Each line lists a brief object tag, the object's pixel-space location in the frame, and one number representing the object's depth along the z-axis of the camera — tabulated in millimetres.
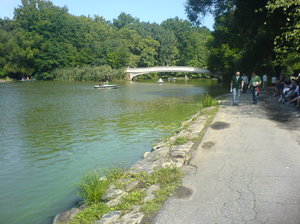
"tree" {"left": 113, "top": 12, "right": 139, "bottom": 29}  159000
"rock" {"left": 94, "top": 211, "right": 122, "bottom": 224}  4344
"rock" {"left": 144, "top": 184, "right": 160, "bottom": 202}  4938
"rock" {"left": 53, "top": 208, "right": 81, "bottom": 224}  5118
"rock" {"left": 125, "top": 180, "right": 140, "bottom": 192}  5518
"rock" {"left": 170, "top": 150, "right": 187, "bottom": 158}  7224
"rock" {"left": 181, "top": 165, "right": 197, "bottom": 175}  6097
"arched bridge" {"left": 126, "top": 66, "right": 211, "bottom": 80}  68562
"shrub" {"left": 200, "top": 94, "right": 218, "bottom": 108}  18656
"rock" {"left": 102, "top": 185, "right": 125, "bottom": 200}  5262
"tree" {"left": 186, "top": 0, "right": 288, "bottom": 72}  19812
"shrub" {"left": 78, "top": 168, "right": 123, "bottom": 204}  5395
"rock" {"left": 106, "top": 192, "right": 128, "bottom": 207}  4947
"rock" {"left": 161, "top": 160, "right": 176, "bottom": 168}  6511
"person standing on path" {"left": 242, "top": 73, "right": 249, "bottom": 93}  26409
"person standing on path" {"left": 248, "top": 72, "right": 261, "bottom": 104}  16656
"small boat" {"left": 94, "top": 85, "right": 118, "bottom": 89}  44556
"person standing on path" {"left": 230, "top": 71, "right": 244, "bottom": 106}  16250
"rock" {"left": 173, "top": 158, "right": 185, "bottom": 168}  6605
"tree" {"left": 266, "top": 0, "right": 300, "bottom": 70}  11138
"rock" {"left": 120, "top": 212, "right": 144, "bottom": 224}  4198
